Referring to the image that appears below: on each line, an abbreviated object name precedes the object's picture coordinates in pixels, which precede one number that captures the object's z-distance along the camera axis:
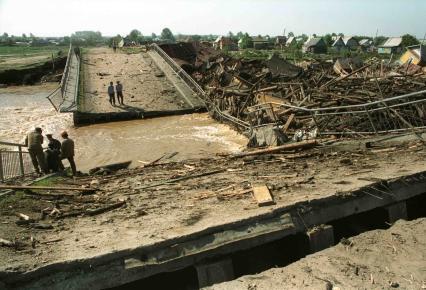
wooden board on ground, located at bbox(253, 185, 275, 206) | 7.22
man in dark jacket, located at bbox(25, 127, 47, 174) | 11.84
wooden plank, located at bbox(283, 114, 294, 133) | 14.39
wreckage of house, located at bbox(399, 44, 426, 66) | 23.08
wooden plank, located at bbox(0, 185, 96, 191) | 8.97
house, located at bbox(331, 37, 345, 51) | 93.22
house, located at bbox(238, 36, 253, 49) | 98.94
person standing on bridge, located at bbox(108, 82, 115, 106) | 23.45
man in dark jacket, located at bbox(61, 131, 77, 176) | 12.09
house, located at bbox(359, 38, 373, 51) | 88.62
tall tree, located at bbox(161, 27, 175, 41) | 196.30
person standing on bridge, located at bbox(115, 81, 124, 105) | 23.69
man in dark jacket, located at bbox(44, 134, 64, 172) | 12.13
